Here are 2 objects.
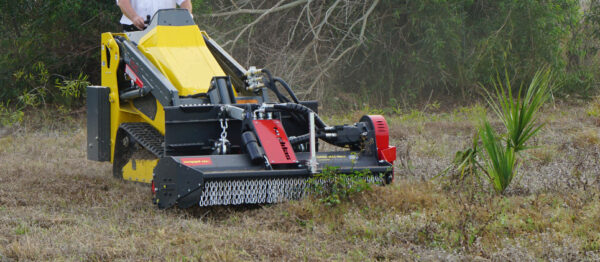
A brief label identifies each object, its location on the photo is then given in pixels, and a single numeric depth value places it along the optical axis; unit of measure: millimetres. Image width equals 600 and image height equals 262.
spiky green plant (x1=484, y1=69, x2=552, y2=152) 11719
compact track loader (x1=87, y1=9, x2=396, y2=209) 10695
